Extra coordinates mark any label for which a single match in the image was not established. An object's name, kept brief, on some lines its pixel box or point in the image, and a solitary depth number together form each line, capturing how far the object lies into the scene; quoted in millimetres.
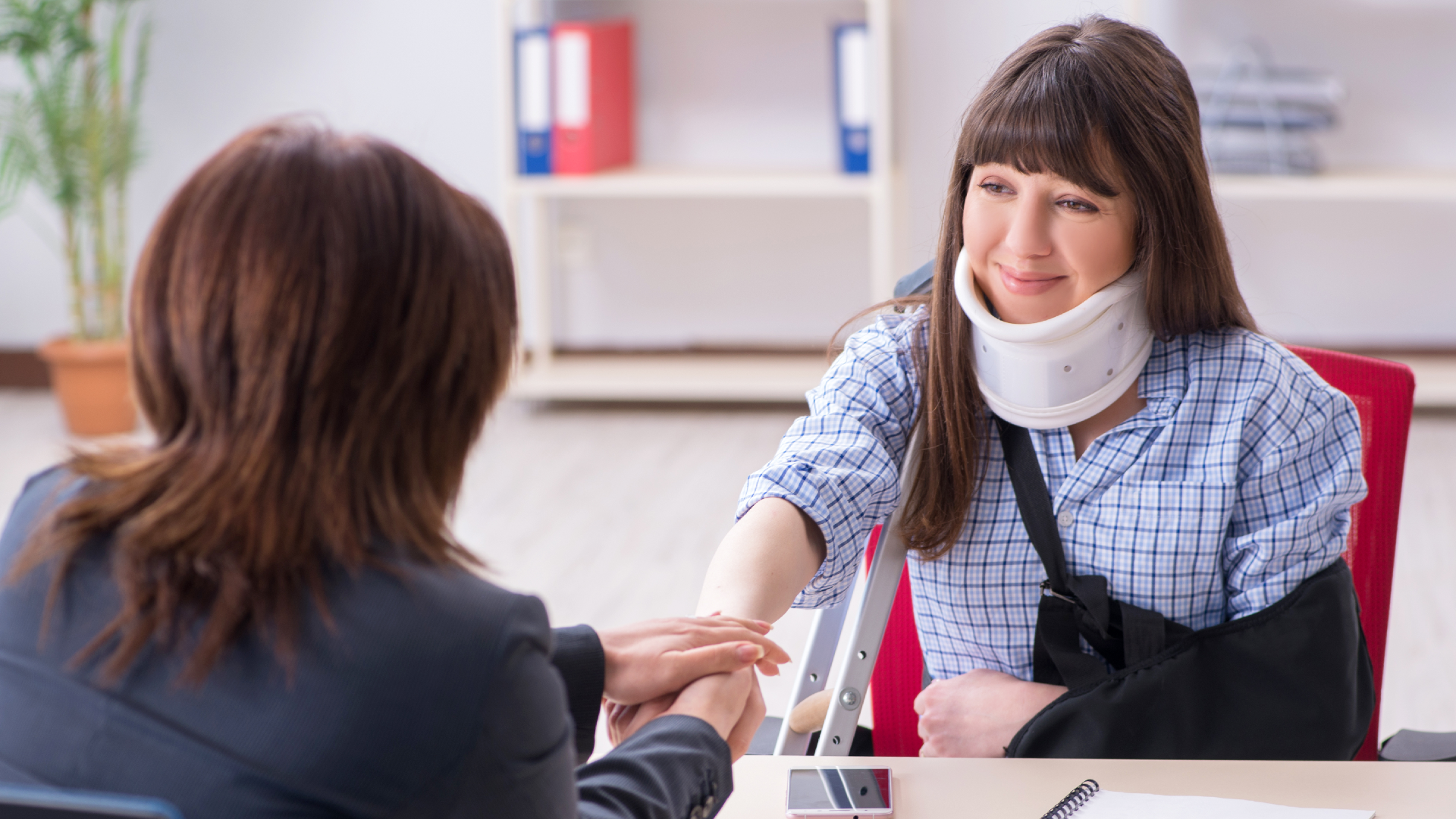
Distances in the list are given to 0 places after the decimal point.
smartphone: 2882
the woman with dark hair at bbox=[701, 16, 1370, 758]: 3554
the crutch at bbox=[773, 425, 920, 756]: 3571
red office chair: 3988
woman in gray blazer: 1907
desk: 2895
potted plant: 7171
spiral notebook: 2808
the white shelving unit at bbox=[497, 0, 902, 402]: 7249
